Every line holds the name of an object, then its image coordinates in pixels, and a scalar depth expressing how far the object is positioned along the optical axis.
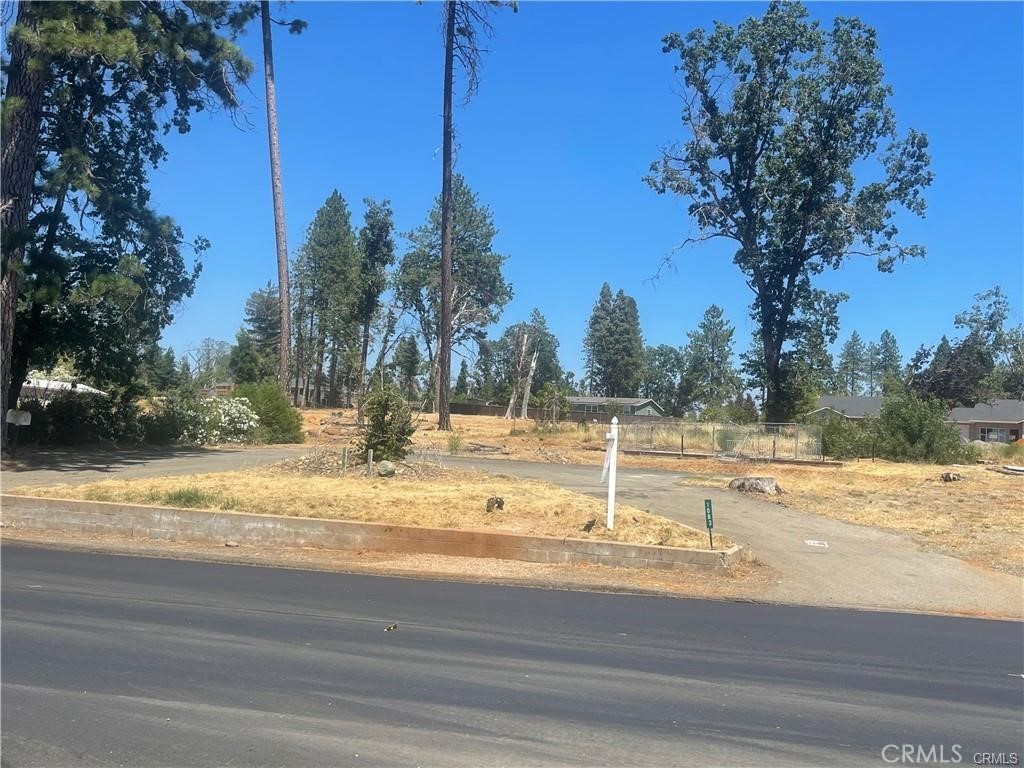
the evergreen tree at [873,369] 156.12
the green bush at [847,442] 38.50
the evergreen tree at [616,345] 107.62
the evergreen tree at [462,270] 76.62
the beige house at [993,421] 73.31
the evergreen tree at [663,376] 117.19
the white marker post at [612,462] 13.00
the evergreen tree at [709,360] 106.19
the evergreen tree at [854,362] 157.62
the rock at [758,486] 22.05
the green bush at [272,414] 35.66
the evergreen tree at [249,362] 72.45
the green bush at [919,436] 37.36
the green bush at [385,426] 19.52
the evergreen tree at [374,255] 62.44
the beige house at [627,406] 92.06
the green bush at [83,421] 29.48
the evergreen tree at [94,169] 22.44
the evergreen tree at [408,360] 84.19
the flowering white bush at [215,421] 33.31
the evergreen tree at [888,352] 154.62
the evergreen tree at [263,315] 91.81
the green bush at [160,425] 32.59
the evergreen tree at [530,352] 109.56
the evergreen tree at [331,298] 66.12
